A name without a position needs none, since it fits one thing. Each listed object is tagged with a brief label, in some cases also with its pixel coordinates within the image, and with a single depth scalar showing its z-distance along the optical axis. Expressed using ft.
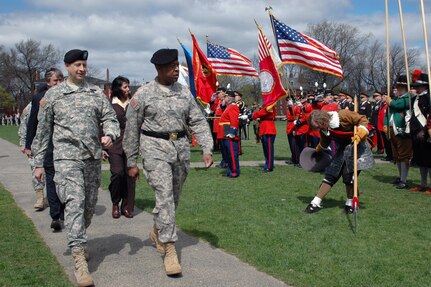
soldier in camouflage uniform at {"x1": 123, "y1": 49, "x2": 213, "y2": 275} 16.70
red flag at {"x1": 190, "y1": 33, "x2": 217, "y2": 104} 47.88
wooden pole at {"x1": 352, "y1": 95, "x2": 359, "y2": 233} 22.97
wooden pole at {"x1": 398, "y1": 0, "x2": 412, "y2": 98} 30.37
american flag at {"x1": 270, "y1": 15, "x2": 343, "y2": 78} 38.65
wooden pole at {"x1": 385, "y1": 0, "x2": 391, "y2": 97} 29.91
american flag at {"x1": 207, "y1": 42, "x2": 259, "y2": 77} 55.47
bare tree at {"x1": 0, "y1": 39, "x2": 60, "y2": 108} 264.52
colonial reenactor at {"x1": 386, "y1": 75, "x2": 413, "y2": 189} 33.47
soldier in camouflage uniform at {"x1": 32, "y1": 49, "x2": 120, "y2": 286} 16.01
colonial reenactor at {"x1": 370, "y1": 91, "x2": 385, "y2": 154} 55.77
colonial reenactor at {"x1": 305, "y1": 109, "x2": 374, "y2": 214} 24.04
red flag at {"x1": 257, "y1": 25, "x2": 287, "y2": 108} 40.61
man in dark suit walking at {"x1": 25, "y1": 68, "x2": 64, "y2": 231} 22.33
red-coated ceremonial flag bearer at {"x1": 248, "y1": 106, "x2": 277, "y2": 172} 41.81
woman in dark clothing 25.04
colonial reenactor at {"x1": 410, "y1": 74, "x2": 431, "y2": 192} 31.35
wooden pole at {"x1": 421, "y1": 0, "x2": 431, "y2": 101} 25.95
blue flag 48.21
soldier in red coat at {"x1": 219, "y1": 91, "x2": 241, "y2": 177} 39.06
